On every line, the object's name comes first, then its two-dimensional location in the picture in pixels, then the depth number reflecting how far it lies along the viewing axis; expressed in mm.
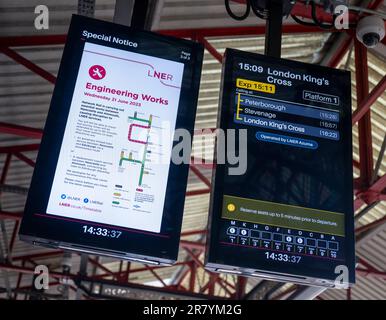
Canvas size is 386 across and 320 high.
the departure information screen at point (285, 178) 3283
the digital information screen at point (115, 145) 3166
